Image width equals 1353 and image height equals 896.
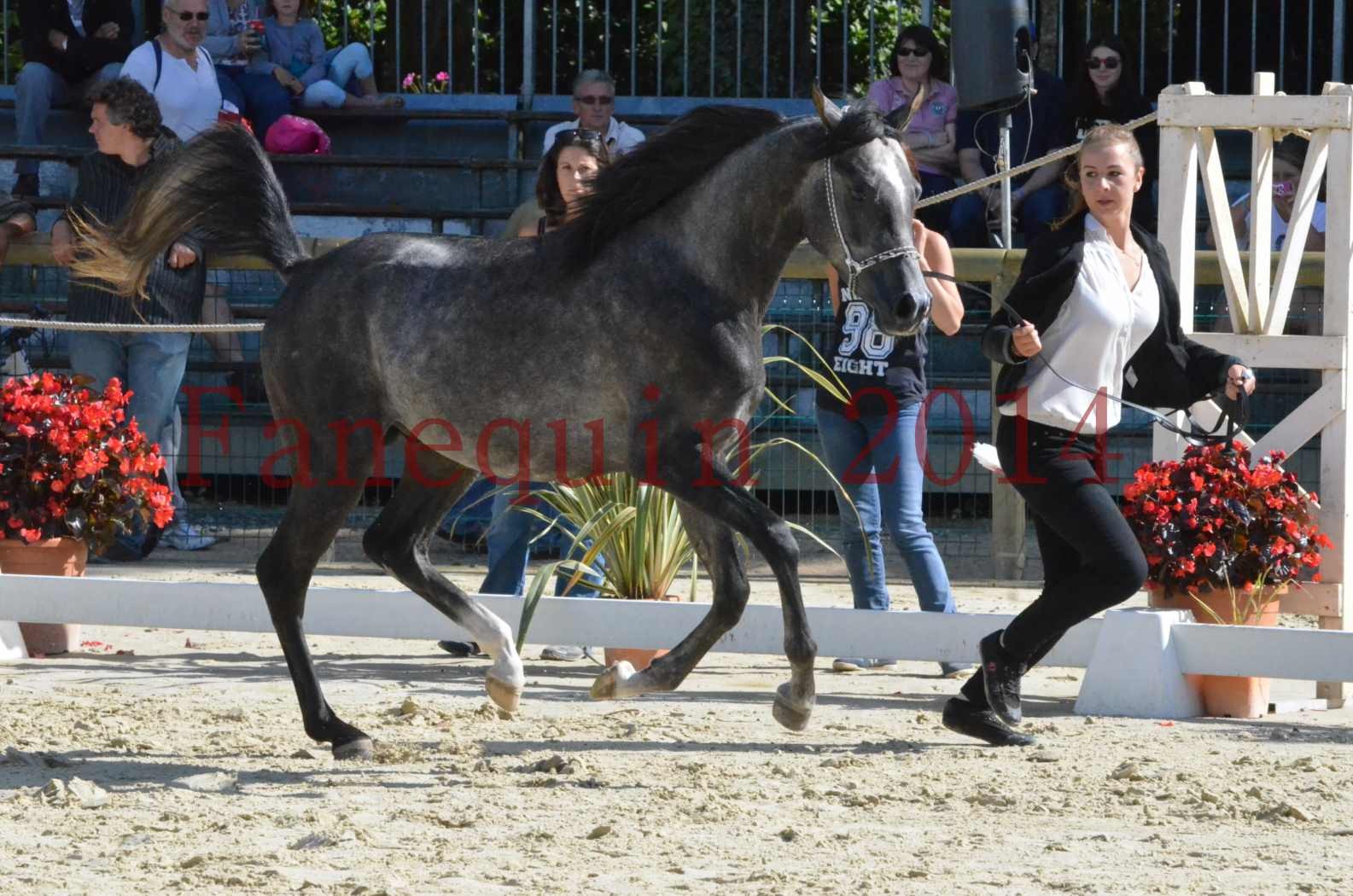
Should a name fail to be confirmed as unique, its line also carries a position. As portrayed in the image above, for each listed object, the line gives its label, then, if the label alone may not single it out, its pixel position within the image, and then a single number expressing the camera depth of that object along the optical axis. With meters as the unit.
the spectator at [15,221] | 17.20
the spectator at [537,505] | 13.52
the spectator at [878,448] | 13.30
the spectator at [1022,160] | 20.64
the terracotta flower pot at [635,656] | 13.05
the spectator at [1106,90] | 21.25
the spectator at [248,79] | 23.62
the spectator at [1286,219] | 17.78
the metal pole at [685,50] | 25.03
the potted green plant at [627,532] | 13.36
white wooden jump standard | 12.18
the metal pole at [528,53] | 25.27
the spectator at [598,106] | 20.12
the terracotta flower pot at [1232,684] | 11.95
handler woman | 10.52
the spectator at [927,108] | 21.20
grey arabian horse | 9.91
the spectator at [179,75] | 21.11
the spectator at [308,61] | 24.37
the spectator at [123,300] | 16.41
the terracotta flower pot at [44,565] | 14.05
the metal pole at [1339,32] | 23.45
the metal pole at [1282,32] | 23.69
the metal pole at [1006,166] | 16.22
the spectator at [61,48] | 24.30
